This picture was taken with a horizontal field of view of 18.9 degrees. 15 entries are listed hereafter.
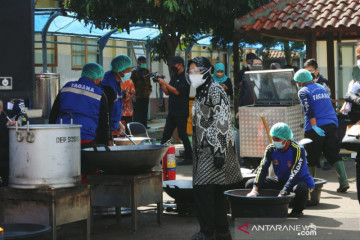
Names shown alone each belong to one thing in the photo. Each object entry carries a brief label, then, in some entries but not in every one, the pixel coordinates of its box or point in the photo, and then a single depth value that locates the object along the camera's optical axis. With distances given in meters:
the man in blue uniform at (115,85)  13.45
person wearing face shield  10.32
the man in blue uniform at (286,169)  12.17
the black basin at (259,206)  11.48
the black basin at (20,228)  8.87
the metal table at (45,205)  9.59
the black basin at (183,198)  12.55
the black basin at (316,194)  13.41
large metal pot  9.52
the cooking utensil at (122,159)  10.95
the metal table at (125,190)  11.33
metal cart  16.64
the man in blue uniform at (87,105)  11.61
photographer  19.08
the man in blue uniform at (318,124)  15.07
